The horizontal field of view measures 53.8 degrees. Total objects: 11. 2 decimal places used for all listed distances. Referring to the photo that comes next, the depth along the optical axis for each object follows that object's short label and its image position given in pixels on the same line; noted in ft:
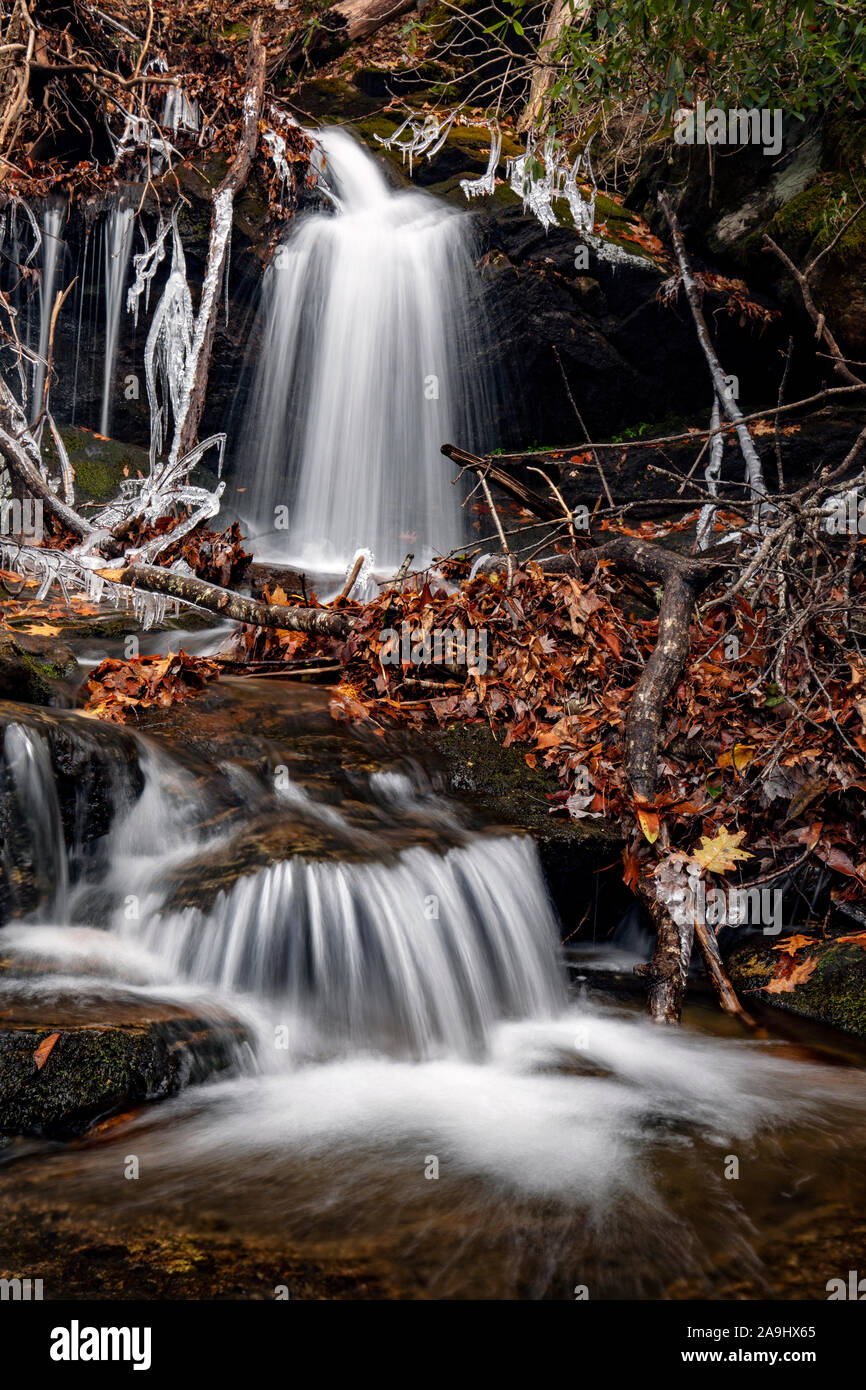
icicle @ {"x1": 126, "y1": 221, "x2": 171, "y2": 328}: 35.83
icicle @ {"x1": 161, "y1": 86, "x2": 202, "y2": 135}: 38.91
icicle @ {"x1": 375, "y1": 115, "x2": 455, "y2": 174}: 39.83
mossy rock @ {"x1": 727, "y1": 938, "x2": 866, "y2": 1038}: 11.91
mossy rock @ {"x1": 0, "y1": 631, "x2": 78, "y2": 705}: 16.02
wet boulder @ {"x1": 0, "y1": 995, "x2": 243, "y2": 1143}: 8.45
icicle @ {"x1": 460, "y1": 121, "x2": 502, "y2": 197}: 37.42
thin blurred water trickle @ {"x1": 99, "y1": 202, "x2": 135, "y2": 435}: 36.29
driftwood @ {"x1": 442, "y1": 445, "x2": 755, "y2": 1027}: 12.32
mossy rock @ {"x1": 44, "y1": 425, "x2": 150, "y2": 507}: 32.78
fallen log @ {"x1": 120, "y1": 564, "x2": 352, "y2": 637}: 20.39
